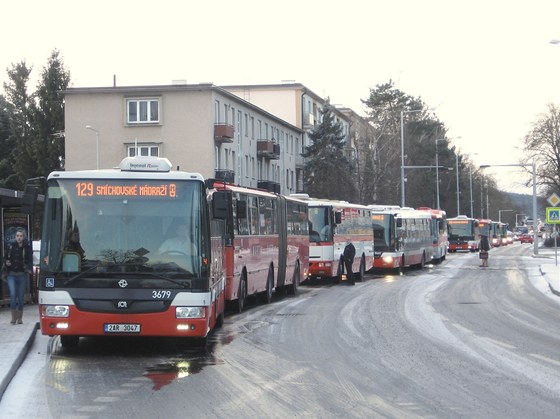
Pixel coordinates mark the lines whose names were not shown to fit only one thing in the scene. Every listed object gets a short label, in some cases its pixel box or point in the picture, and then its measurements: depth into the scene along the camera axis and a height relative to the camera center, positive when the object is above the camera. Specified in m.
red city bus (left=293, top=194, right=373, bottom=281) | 33.50 +0.20
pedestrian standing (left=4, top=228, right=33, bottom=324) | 17.27 -0.41
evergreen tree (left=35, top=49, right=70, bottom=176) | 83.75 +11.52
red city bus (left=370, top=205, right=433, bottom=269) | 42.44 +0.15
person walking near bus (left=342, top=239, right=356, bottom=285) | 34.19 -0.66
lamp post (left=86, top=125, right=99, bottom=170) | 62.67 +7.05
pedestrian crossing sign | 40.22 +1.00
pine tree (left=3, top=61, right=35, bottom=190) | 82.06 +10.44
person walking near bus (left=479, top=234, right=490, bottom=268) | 48.62 -0.40
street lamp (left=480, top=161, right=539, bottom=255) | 66.74 +1.75
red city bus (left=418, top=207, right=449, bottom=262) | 54.41 +0.30
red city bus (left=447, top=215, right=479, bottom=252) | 80.06 +0.52
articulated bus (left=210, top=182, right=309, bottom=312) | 20.25 -0.04
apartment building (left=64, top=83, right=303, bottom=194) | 62.50 +7.71
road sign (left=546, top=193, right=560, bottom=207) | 40.91 +1.62
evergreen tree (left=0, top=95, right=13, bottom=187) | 82.25 +8.92
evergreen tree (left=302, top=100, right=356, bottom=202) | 81.75 +7.75
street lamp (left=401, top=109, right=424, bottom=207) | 63.51 +4.64
